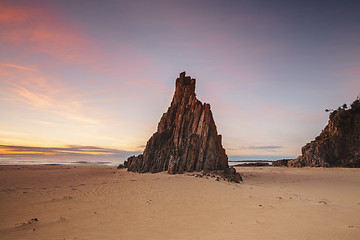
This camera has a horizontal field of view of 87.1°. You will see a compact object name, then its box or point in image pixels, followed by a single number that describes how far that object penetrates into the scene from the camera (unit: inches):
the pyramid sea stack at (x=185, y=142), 861.8
